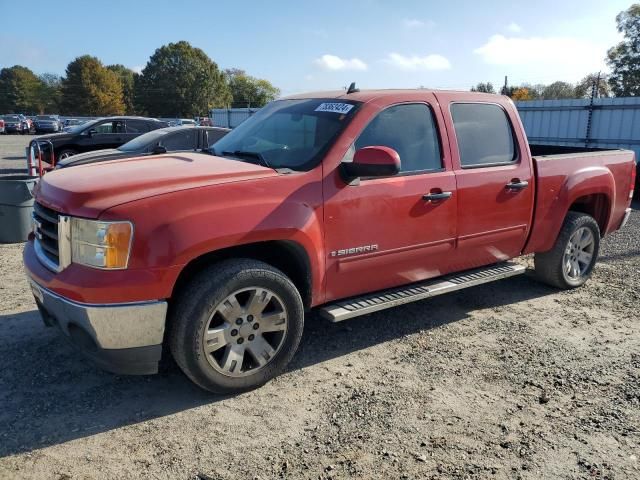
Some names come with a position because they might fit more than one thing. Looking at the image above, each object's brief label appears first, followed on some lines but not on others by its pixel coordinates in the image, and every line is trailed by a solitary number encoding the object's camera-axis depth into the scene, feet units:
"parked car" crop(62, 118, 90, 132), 143.49
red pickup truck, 9.77
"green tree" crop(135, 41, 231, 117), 265.34
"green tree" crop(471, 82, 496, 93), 200.36
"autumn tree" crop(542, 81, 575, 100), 200.75
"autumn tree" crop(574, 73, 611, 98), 158.63
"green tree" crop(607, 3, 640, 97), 153.58
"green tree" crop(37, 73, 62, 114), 281.99
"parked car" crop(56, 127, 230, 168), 30.46
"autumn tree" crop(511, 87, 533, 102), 204.79
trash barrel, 23.12
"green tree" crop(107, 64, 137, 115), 277.64
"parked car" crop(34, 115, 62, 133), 140.08
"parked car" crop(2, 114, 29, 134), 139.13
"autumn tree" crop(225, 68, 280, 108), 313.24
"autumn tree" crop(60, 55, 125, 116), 259.19
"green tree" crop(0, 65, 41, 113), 286.87
